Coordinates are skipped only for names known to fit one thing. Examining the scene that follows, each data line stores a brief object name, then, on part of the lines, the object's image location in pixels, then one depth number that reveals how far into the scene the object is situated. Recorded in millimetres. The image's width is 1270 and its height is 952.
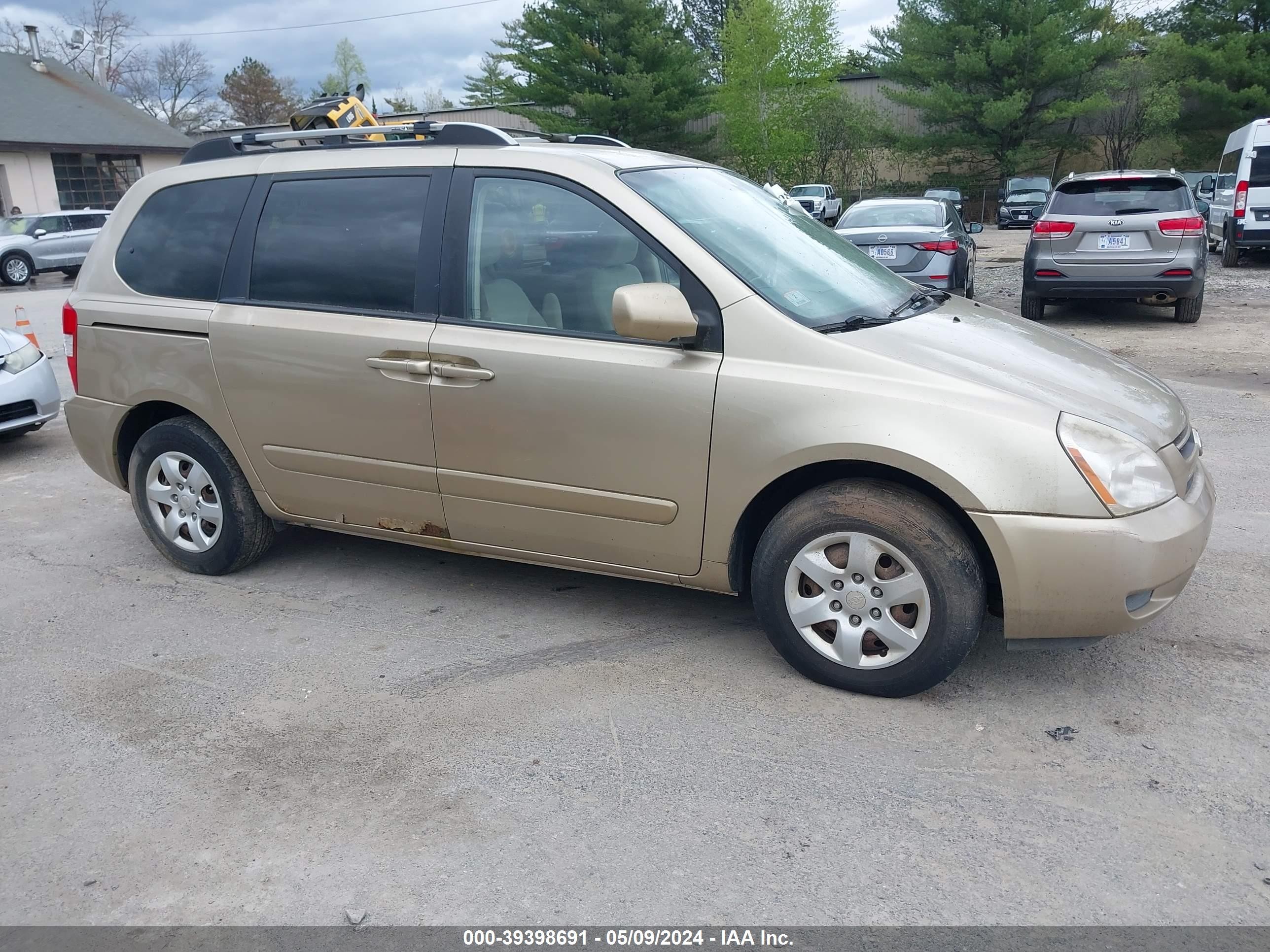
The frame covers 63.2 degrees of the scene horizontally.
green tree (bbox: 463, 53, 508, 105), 46000
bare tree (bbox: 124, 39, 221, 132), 71875
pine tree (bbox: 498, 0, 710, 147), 39594
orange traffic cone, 7970
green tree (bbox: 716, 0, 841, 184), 42969
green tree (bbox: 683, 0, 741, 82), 63688
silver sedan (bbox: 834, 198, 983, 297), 10734
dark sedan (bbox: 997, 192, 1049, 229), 32094
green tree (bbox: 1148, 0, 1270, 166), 34844
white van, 16125
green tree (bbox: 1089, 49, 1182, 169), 38094
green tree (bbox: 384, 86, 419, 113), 70688
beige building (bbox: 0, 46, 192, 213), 34625
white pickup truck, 21800
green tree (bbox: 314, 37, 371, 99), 80375
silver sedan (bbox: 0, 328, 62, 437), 7293
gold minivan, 3268
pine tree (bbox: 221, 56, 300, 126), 72688
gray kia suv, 10898
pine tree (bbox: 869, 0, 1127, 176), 37656
